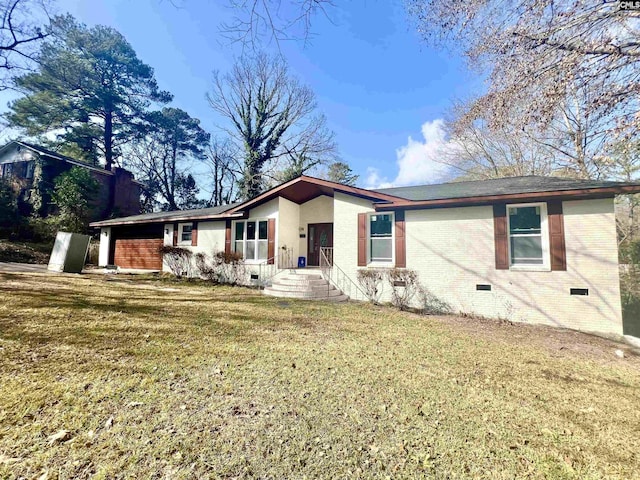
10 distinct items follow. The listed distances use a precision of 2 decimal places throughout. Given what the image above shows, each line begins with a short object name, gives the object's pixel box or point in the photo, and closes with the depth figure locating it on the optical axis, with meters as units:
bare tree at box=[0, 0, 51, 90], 9.91
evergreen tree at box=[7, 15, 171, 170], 20.47
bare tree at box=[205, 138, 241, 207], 28.21
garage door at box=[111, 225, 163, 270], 14.74
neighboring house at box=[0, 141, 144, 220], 18.86
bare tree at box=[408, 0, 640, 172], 5.22
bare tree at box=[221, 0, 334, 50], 3.11
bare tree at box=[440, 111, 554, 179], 16.29
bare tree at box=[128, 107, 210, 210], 26.48
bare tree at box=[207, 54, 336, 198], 21.34
